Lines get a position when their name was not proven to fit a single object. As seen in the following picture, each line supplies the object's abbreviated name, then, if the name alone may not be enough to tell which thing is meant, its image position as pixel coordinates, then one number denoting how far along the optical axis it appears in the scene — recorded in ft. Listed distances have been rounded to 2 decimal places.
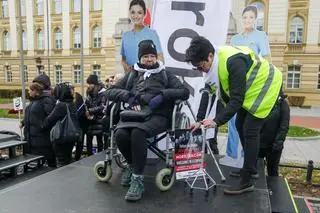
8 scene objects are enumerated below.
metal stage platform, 8.63
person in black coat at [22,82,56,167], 15.23
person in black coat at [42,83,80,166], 15.16
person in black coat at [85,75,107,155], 19.40
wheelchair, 10.07
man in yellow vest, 9.12
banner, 14.57
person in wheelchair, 9.54
